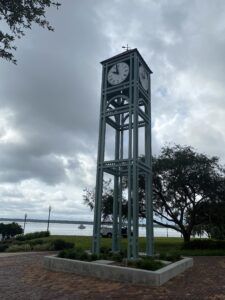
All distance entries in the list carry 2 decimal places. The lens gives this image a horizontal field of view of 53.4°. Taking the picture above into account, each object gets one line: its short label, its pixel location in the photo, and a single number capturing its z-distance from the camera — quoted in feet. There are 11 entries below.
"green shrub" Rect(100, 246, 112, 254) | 28.66
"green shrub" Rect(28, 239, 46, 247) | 43.05
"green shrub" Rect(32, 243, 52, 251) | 39.56
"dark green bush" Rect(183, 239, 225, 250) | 44.57
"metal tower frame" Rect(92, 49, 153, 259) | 26.37
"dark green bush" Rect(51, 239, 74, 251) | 39.80
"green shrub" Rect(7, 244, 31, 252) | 40.04
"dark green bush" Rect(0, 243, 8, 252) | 41.59
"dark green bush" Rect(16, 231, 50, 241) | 55.92
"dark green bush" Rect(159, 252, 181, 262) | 25.86
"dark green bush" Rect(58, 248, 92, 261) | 23.84
